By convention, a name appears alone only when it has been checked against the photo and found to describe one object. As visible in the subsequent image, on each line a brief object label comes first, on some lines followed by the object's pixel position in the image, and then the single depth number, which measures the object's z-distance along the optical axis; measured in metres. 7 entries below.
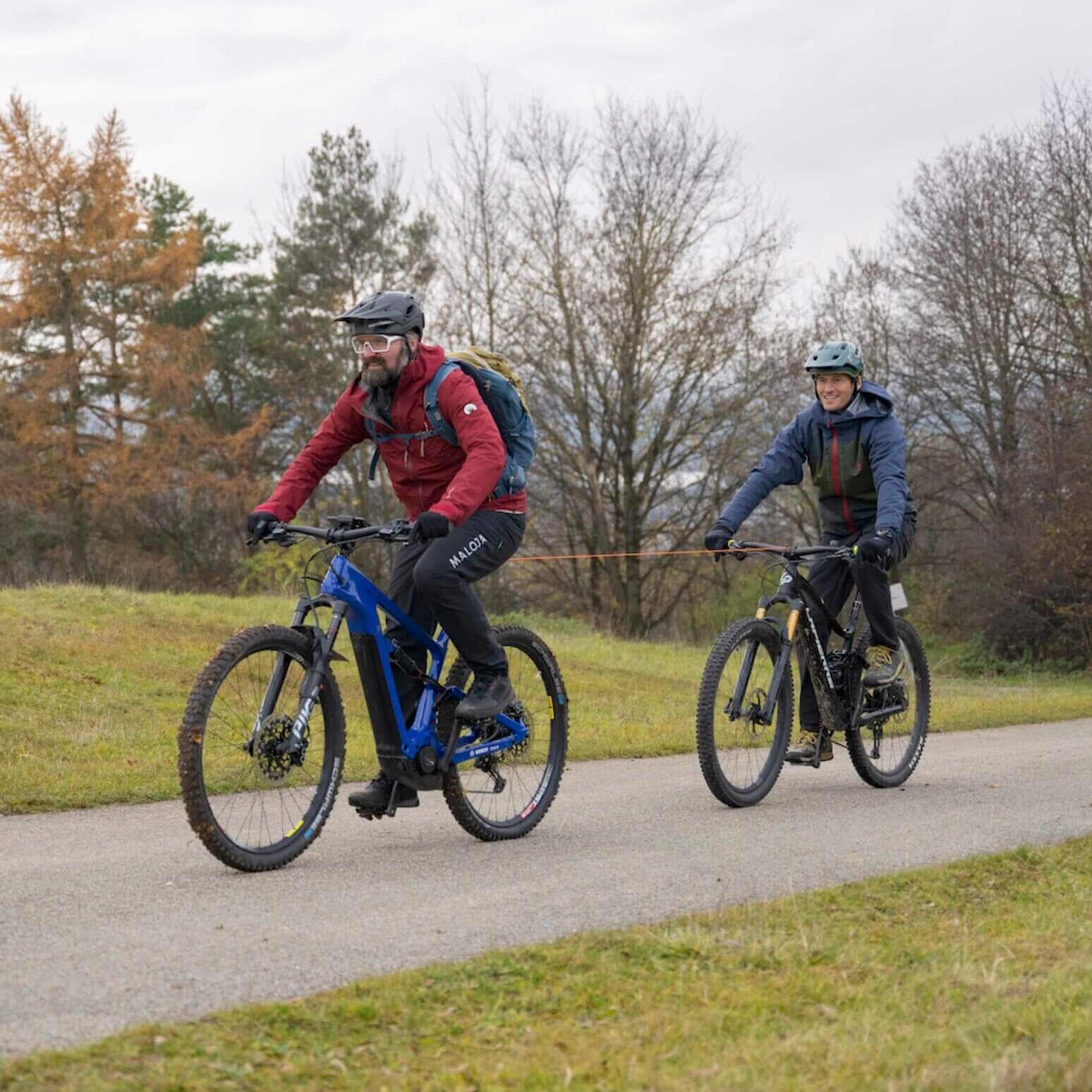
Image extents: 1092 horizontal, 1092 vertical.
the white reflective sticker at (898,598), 8.60
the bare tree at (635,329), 32.66
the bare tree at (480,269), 32.56
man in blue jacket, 8.04
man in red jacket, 6.01
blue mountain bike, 5.47
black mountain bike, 7.46
